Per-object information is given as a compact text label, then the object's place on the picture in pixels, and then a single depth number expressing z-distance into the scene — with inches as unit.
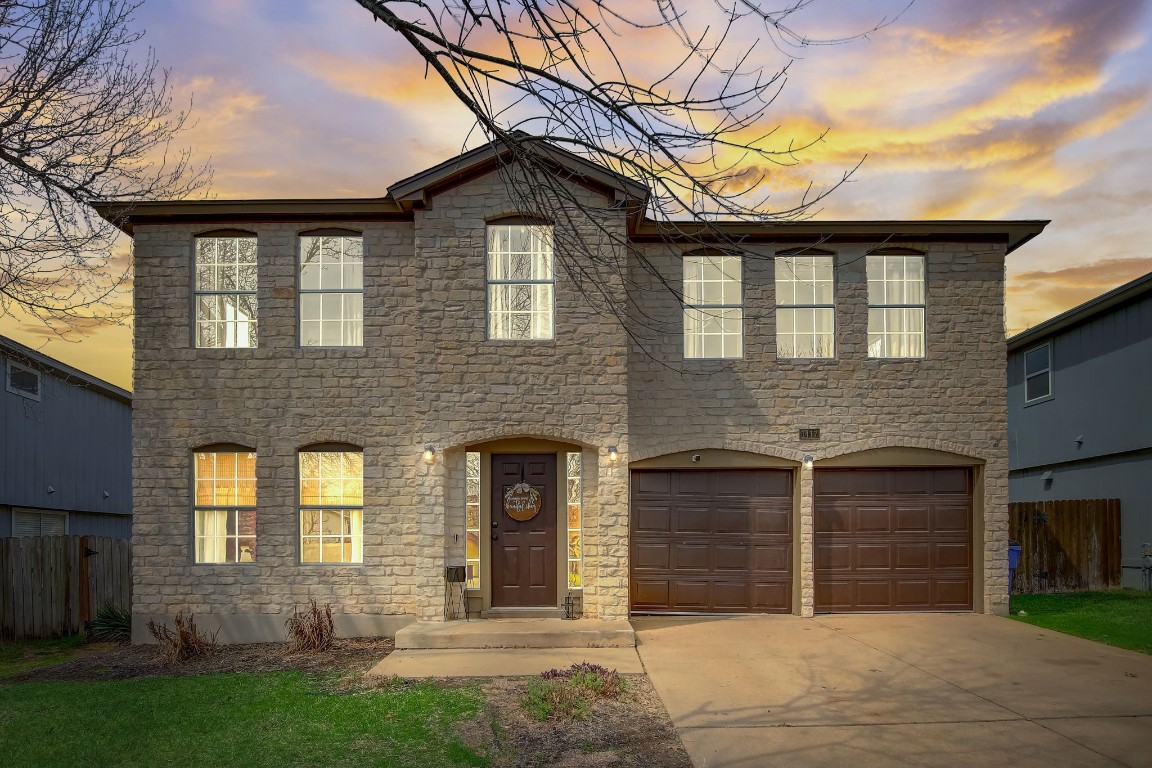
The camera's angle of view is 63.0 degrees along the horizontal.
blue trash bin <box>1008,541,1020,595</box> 639.8
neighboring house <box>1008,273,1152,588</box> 732.0
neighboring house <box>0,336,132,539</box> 741.8
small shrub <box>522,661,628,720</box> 346.9
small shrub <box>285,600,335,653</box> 499.8
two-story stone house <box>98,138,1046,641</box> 528.7
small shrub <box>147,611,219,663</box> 488.1
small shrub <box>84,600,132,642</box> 564.7
